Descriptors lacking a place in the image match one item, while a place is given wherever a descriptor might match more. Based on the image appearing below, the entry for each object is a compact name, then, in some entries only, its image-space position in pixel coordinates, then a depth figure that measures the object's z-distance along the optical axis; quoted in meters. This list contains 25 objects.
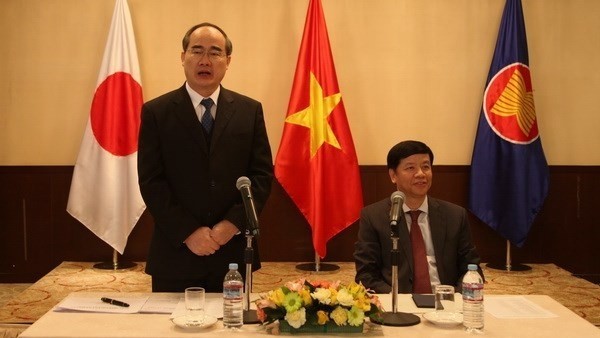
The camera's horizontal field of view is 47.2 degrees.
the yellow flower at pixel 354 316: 2.25
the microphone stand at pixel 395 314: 2.37
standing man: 2.93
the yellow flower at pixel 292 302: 2.25
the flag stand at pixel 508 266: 6.02
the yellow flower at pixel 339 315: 2.25
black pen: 2.58
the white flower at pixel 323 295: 2.26
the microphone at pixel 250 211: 2.34
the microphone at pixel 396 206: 2.42
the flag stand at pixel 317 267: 5.90
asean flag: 5.89
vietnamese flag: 5.78
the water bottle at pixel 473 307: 2.33
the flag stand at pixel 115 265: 5.96
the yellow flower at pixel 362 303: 2.28
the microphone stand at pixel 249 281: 2.39
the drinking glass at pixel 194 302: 2.42
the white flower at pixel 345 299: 2.26
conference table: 2.26
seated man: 3.18
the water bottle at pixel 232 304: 2.33
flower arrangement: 2.25
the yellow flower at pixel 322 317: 2.25
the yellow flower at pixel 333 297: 2.26
